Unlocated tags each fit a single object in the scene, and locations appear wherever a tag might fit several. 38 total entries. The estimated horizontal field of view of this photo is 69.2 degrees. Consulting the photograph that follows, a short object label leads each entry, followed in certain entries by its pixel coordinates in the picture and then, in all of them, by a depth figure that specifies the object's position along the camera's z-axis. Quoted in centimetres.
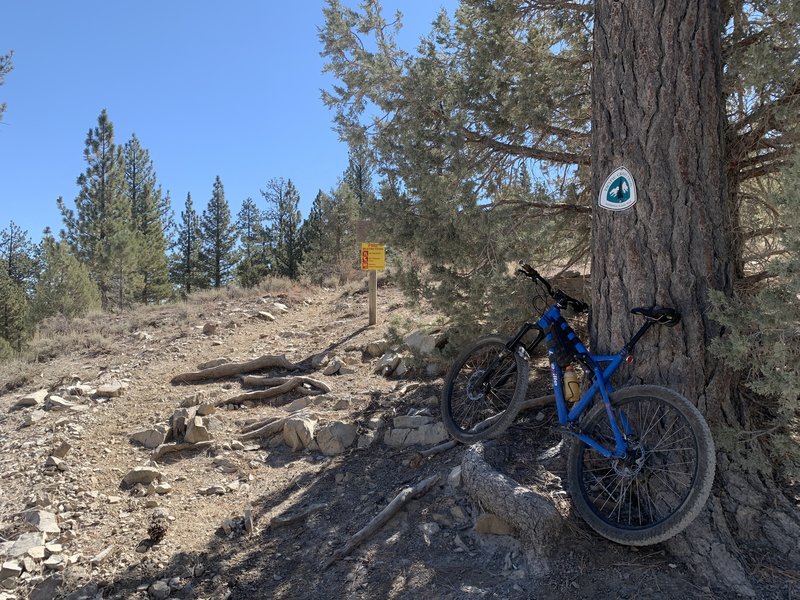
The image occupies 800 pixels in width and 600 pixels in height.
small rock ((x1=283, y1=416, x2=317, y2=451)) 541
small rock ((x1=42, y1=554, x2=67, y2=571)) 386
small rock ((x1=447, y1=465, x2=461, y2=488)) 389
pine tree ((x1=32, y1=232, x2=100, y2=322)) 2411
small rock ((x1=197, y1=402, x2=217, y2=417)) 621
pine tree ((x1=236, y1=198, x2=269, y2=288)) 3672
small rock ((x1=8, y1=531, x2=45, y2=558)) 390
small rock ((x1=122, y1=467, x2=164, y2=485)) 492
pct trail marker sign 345
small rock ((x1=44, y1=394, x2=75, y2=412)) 646
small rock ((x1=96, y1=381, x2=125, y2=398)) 690
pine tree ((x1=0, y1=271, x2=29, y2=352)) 2055
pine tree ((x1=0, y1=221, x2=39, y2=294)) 3728
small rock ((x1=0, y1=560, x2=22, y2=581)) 372
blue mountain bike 293
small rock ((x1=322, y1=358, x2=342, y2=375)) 750
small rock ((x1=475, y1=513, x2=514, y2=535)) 339
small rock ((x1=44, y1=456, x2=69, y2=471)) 505
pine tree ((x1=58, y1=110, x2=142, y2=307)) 2936
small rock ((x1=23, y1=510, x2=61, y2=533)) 420
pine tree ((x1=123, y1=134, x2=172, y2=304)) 3516
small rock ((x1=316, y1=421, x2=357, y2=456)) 522
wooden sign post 982
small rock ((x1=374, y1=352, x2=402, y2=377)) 698
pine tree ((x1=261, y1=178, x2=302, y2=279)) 3634
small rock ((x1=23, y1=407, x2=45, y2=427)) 609
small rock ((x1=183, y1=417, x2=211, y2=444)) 555
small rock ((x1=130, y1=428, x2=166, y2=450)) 563
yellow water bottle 367
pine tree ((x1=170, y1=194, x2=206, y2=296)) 4059
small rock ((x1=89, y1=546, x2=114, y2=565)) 390
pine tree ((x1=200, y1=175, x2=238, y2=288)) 3966
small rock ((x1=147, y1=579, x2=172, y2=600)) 356
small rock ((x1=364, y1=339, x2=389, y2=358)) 793
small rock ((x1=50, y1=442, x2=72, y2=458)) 523
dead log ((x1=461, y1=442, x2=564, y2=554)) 318
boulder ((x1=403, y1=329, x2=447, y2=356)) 636
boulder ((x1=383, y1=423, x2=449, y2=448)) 482
